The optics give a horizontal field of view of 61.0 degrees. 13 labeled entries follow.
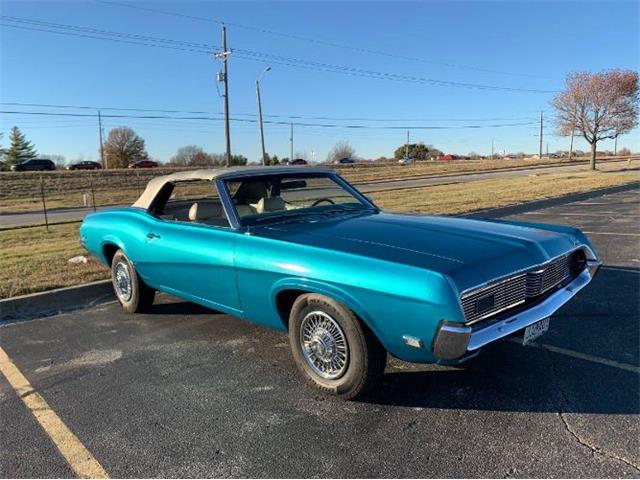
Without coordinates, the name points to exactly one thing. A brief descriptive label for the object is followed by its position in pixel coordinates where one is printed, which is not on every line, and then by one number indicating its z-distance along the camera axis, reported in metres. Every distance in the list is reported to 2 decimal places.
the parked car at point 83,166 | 56.53
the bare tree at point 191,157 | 71.31
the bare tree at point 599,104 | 35.81
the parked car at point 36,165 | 47.49
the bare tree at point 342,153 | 108.56
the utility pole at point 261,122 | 38.25
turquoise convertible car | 2.98
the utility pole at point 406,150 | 106.05
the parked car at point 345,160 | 81.67
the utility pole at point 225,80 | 31.70
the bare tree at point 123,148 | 77.00
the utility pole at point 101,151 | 77.70
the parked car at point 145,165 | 62.28
